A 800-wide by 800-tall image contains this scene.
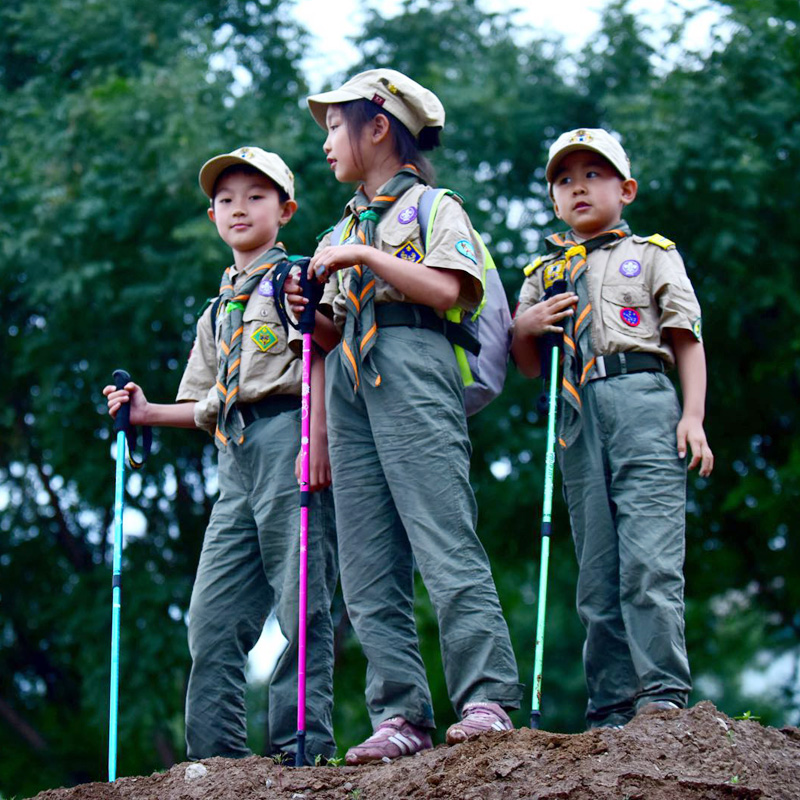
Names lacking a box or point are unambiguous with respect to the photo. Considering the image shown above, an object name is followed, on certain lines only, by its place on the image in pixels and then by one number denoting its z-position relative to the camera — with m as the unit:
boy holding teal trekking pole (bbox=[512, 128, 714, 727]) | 9.66
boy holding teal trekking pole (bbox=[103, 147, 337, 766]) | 10.20
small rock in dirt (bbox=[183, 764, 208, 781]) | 8.89
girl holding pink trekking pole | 9.18
